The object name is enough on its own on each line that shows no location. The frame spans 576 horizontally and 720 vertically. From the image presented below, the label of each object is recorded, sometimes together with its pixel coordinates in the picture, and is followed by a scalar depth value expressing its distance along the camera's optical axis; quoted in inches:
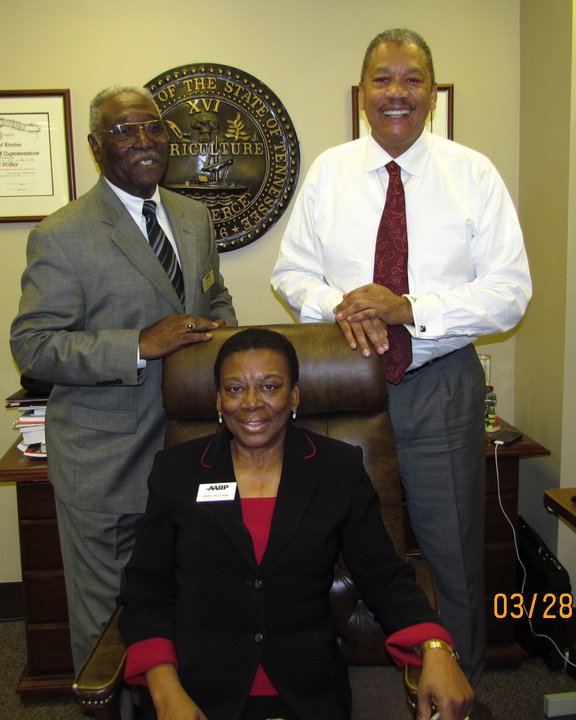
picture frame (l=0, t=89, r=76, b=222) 104.1
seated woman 55.6
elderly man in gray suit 70.3
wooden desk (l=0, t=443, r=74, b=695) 91.5
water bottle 103.0
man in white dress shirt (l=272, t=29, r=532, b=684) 71.7
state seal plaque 105.0
